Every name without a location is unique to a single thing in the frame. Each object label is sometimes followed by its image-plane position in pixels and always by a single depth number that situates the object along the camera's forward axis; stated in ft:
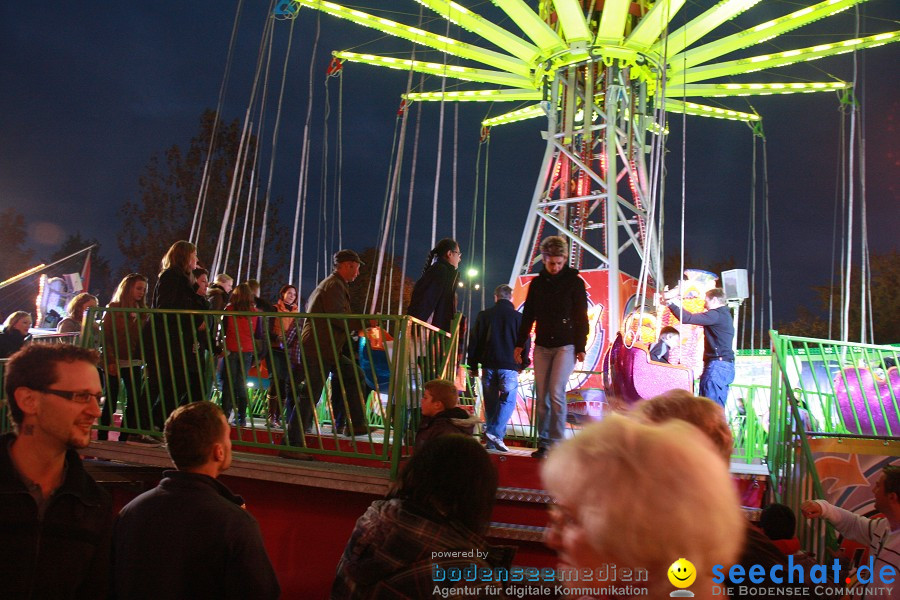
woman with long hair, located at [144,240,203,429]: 19.77
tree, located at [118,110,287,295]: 81.41
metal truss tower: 43.88
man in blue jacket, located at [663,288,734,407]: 27.17
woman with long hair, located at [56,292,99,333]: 26.28
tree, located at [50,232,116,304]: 135.33
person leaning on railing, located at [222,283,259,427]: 23.34
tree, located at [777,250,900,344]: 110.93
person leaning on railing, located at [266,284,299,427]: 26.81
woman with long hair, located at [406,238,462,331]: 21.53
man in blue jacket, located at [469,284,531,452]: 22.49
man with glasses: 7.47
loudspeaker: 47.98
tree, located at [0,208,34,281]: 136.98
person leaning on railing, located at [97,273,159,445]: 20.06
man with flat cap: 19.17
